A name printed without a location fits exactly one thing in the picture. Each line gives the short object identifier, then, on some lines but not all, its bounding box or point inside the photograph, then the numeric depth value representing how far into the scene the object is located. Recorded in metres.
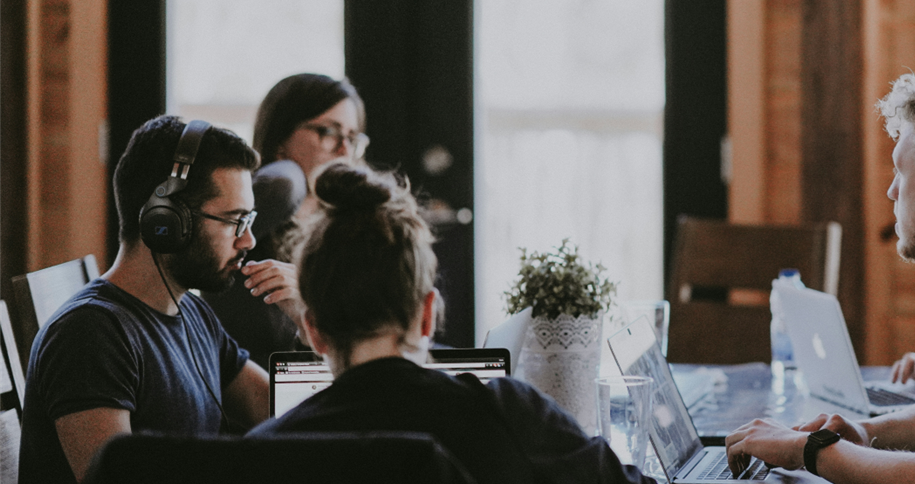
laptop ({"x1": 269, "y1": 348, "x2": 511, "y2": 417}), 2.74
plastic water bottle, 3.37
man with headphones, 2.59
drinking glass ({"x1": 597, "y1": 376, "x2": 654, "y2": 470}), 2.63
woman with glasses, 3.09
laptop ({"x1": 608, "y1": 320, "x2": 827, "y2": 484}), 2.66
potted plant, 2.91
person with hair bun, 2.36
